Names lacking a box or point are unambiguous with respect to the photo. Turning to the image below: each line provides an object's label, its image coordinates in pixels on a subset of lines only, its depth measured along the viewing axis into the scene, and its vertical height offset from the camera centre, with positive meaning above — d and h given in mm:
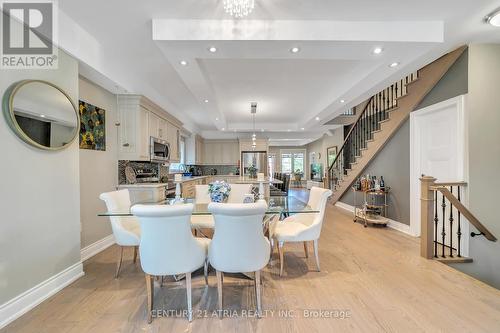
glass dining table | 2316 -472
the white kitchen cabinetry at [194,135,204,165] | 7836 +539
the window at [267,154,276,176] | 14275 +201
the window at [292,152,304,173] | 14477 +200
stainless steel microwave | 4359 +307
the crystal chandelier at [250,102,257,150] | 5549 +1434
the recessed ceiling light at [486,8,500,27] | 2321 +1493
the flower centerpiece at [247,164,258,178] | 7076 -207
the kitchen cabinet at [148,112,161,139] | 4320 +772
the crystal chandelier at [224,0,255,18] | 2014 +1391
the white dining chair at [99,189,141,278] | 2406 -664
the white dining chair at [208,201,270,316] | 1729 -597
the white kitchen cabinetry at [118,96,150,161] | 3898 +612
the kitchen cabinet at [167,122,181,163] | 5297 +601
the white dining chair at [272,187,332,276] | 2602 -747
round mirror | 1932 +484
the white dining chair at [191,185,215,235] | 2559 -619
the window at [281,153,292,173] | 14516 +202
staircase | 3508 +979
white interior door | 3118 +234
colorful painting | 3100 +548
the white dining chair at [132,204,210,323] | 1693 -601
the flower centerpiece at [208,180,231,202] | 2699 -298
